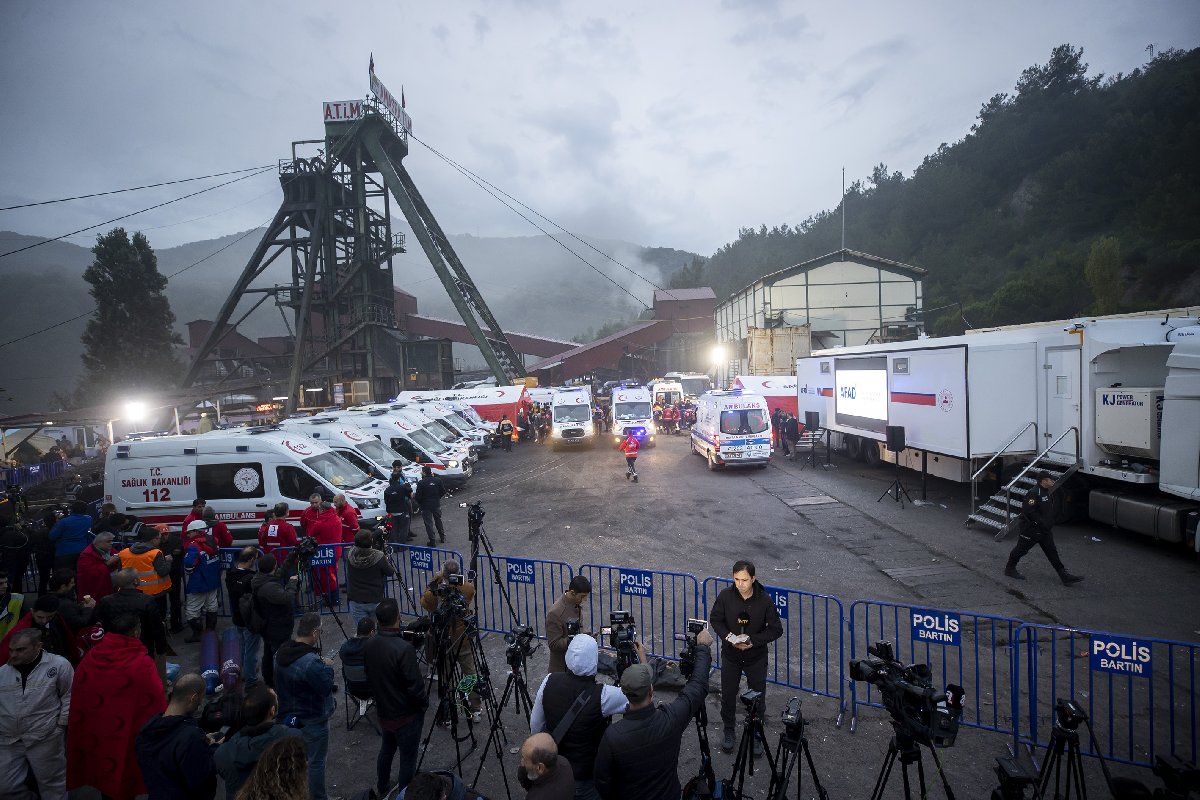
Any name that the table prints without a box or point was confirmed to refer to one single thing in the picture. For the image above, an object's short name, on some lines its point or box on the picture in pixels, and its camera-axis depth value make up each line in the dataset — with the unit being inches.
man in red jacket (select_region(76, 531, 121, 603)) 279.9
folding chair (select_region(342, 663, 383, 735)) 179.0
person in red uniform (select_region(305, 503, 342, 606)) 333.1
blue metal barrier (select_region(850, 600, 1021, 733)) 211.1
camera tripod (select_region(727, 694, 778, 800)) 149.8
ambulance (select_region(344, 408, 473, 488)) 642.2
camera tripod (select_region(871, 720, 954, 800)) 138.0
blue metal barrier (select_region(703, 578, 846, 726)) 238.2
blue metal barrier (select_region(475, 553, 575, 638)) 295.7
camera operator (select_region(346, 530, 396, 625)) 253.6
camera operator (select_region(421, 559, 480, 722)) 205.9
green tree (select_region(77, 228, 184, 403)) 1596.9
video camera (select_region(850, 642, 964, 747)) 134.9
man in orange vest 271.4
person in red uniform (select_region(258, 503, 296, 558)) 332.8
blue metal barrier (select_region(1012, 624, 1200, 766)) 188.1
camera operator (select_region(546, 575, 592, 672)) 193.2
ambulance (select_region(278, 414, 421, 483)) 539.8
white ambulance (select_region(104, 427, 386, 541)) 444.5
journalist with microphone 200.1
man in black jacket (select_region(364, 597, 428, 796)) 169.0
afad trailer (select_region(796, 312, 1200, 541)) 374.0
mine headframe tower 1392.7
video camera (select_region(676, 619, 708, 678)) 156.8
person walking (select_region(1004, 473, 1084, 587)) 336.2
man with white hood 139.8
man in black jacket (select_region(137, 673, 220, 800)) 132.2
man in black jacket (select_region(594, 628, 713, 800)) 127.3
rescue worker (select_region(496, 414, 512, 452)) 986.7
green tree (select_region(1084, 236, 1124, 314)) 1290.6
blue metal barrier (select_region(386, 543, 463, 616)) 330.5
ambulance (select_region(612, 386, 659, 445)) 951.8
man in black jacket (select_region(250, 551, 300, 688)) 226.1
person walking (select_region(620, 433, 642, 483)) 662.5
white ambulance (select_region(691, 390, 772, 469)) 705.6
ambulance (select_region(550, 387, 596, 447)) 923.4
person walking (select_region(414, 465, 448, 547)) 456.1
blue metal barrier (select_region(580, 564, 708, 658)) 270.8
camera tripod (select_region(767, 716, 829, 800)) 139.6
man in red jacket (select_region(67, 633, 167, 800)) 165.8
